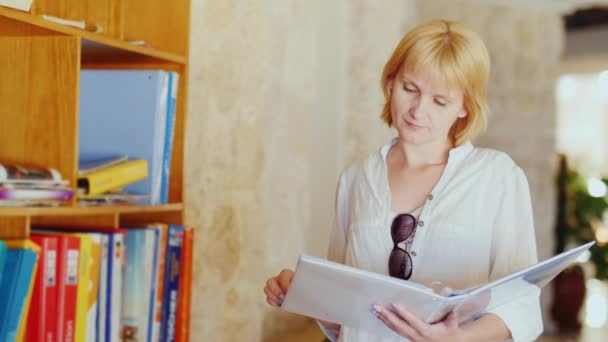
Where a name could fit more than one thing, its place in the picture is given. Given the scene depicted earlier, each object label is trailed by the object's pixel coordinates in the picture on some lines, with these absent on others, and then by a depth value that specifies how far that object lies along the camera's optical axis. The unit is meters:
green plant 7.33
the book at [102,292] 2.40
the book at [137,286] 2.51
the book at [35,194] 2.15
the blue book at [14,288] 2.16
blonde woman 2.21
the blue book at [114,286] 2.42
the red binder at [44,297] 2.22
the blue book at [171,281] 2.60
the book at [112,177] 2.35
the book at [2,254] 2.16
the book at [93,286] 2.36
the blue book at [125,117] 2.56
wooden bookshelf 2.25
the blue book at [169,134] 2.61
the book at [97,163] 2.42
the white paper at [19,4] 2.12
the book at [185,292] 2.61
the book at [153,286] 2.55
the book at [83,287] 2.31
